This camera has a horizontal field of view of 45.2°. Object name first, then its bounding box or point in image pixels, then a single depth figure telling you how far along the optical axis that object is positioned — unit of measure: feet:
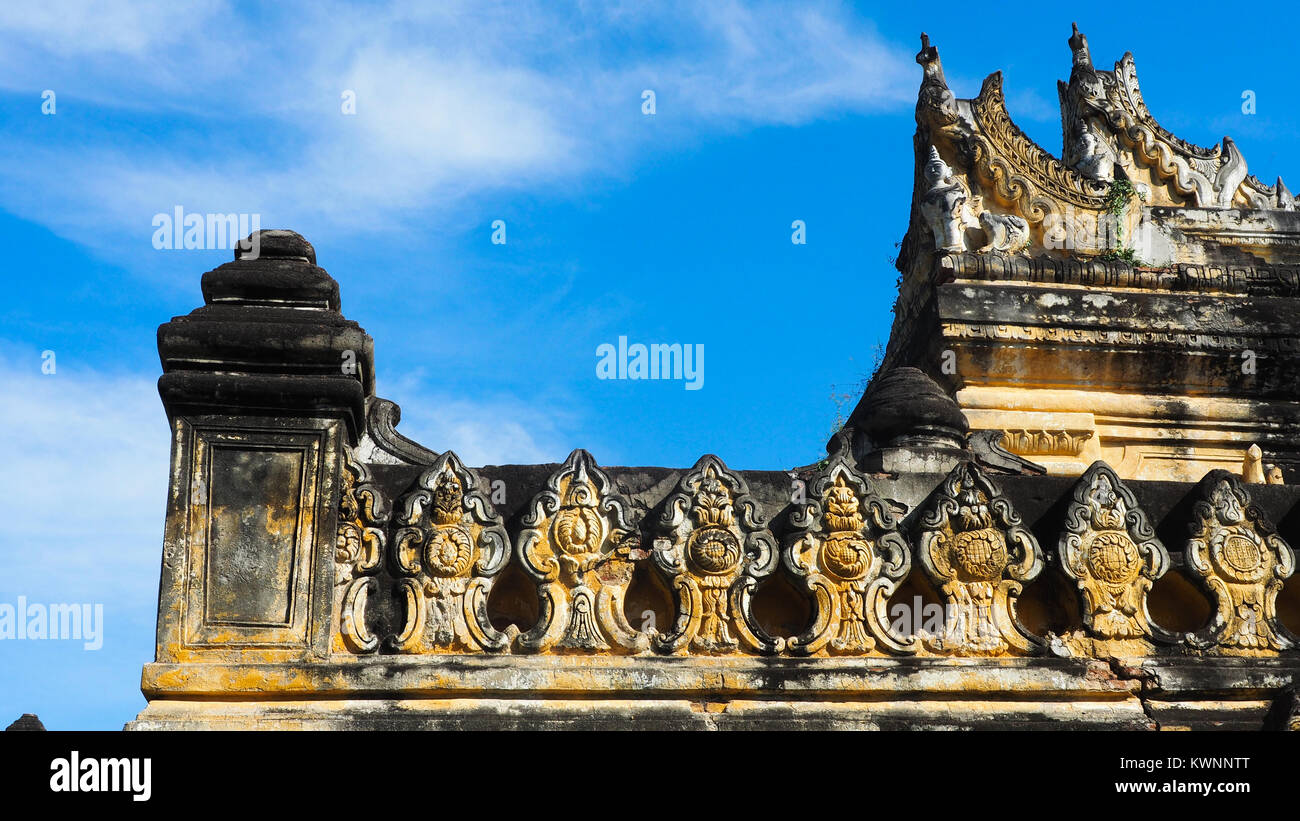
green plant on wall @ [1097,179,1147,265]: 36.04
